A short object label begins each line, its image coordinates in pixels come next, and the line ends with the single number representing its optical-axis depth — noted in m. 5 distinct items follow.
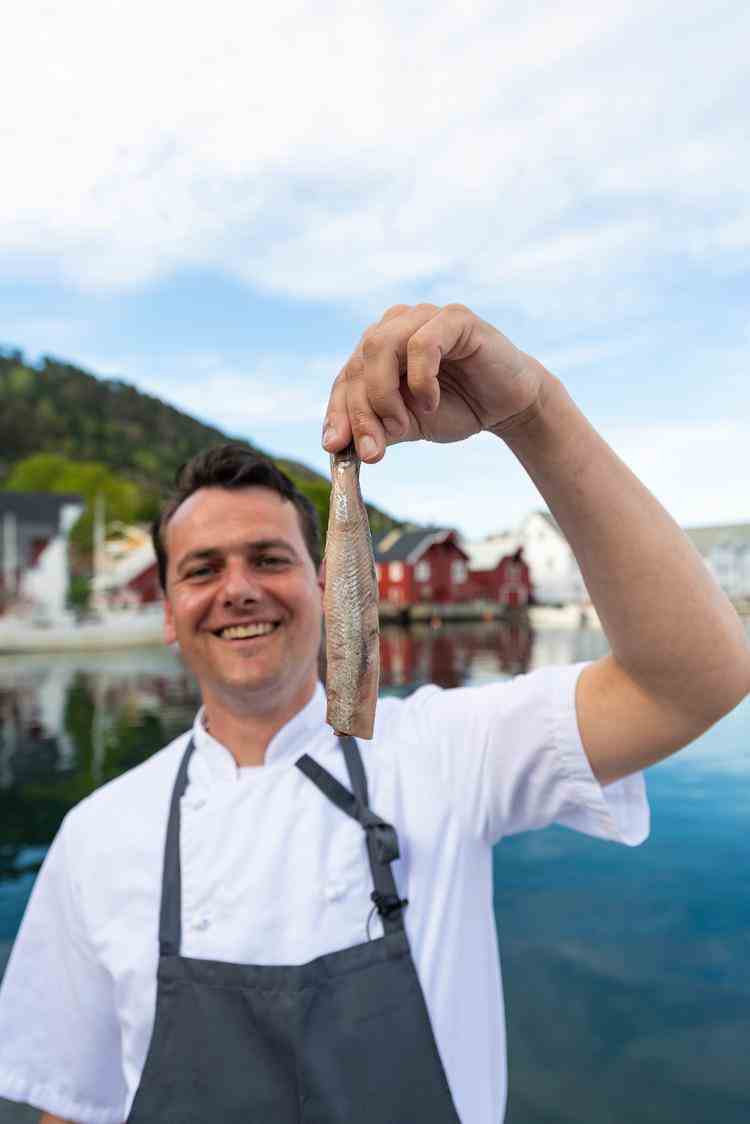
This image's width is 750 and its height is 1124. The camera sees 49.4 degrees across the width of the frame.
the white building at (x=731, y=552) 74.75
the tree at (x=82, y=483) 78.69
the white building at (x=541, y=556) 68.75
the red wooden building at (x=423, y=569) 61.38
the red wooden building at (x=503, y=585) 66.94
